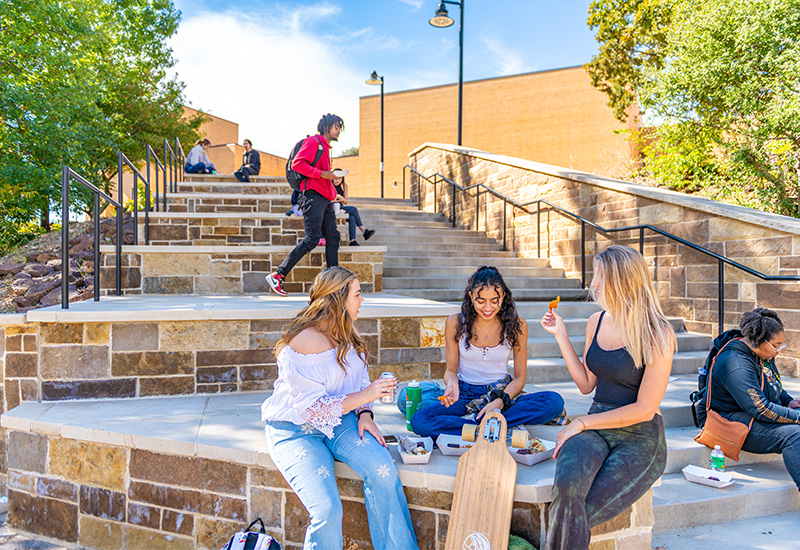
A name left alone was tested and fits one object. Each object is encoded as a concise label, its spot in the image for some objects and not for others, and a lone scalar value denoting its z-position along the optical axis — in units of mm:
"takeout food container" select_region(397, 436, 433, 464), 2102
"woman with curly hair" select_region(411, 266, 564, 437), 2531
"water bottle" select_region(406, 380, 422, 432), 2605
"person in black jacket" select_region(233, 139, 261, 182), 10242
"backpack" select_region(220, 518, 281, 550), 1988
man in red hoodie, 4336
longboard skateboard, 1843
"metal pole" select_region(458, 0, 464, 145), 9172
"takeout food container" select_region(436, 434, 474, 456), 2221
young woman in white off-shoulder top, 1900
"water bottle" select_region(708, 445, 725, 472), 2822
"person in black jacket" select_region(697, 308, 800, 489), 2750
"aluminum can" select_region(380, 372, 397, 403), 2103
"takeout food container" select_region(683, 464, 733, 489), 2662
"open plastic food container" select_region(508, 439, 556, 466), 2135
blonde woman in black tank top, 1855
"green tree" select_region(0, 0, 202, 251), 9125
